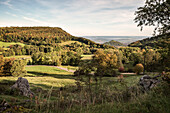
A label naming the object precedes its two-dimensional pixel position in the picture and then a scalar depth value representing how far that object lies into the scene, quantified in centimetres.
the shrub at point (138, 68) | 4631
